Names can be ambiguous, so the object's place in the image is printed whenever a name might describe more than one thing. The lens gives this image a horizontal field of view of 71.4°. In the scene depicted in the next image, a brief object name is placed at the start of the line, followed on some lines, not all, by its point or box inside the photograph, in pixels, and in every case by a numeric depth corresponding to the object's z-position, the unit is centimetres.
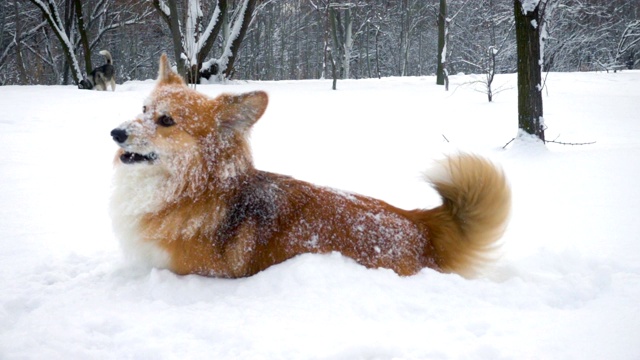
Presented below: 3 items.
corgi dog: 247
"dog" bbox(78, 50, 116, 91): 1681
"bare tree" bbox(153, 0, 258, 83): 1486
